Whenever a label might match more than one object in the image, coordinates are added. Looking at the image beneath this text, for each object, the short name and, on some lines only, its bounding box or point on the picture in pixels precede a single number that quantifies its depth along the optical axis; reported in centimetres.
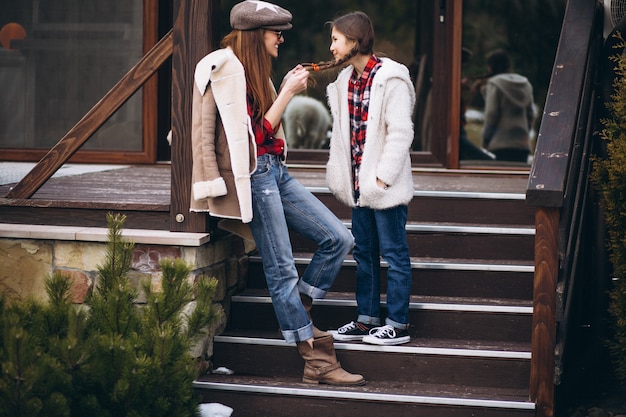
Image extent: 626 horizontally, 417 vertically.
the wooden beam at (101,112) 789
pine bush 584
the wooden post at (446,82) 1160
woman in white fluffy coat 749
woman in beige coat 710
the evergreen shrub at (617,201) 770
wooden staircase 739
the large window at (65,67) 1215
